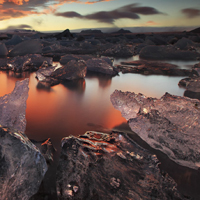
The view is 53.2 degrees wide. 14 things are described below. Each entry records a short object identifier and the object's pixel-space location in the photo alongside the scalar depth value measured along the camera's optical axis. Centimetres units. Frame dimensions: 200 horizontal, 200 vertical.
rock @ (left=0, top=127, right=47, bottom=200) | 43
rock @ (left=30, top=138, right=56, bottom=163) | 59
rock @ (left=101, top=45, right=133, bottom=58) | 396
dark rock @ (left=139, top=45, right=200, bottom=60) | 355
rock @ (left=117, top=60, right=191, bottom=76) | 217
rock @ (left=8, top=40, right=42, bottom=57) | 333
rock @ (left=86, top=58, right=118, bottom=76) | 203
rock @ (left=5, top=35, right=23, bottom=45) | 495
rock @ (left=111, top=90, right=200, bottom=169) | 62
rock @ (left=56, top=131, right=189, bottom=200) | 46
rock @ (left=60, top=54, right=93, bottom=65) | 265
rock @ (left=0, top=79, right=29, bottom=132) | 75
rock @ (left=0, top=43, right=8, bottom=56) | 332
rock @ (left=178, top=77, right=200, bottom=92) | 136
